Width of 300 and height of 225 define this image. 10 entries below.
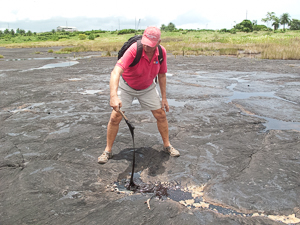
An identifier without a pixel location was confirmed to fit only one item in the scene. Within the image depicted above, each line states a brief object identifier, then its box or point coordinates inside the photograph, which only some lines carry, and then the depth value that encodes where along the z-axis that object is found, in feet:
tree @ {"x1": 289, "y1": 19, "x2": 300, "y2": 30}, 243.62
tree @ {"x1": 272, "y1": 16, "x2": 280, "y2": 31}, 306.76
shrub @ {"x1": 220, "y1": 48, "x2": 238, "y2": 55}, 77.73
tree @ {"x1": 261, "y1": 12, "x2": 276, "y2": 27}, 307.78
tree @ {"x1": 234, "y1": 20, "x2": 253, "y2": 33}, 238.23
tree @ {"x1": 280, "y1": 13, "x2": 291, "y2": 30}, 312.91
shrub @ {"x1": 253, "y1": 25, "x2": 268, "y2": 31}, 234.99
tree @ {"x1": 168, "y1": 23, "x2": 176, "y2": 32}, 260.95
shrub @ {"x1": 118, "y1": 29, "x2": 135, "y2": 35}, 246.41
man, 9.98
